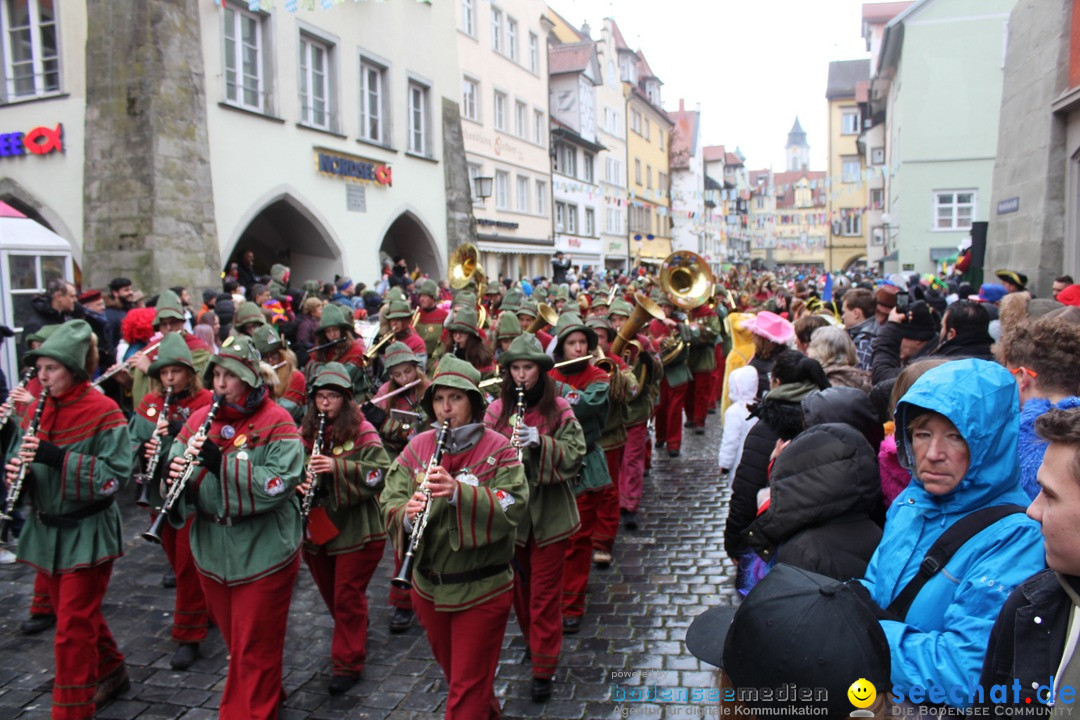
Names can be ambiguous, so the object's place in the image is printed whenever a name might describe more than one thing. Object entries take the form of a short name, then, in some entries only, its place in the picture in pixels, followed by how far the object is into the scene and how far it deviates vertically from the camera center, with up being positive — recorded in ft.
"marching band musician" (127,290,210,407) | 21.79 -1.51
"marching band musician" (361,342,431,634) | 17.72 -2.82
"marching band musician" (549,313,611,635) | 17.60 -3.57
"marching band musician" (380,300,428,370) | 26.66 -1.17
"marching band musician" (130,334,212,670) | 15.87 -3.05
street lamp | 74.74 +9.70
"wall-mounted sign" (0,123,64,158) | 44.24 +8.60
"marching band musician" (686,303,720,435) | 36.42 -3.53
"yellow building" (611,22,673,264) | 146.16 +25.51
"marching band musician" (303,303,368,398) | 23.89 -1.64
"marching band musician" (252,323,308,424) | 21.01 -1.99
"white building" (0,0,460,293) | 42.50 +10.16
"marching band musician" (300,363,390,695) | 14.85 -4.26
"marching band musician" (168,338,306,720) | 12.60 -3.81
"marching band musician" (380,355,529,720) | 11.51 -3.67
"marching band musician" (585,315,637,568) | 21.02 -4.52
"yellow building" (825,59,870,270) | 202.18 +38.72
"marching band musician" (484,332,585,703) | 14.56 -3.85
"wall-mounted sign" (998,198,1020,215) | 43.09 +4.19
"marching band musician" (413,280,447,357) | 34.32 -1.26
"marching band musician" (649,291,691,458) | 32.17 -4.18
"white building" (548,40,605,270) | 113.29 +20.96
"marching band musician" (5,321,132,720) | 13.47 -3.84
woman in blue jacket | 6.75 -2.30
